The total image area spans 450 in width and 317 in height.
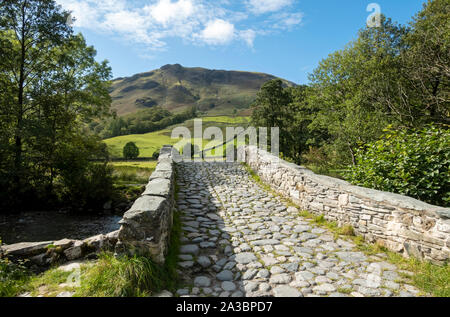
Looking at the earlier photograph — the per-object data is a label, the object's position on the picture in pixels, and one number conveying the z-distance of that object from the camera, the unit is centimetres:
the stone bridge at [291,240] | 316
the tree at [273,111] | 2136
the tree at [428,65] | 1129
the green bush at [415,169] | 461
